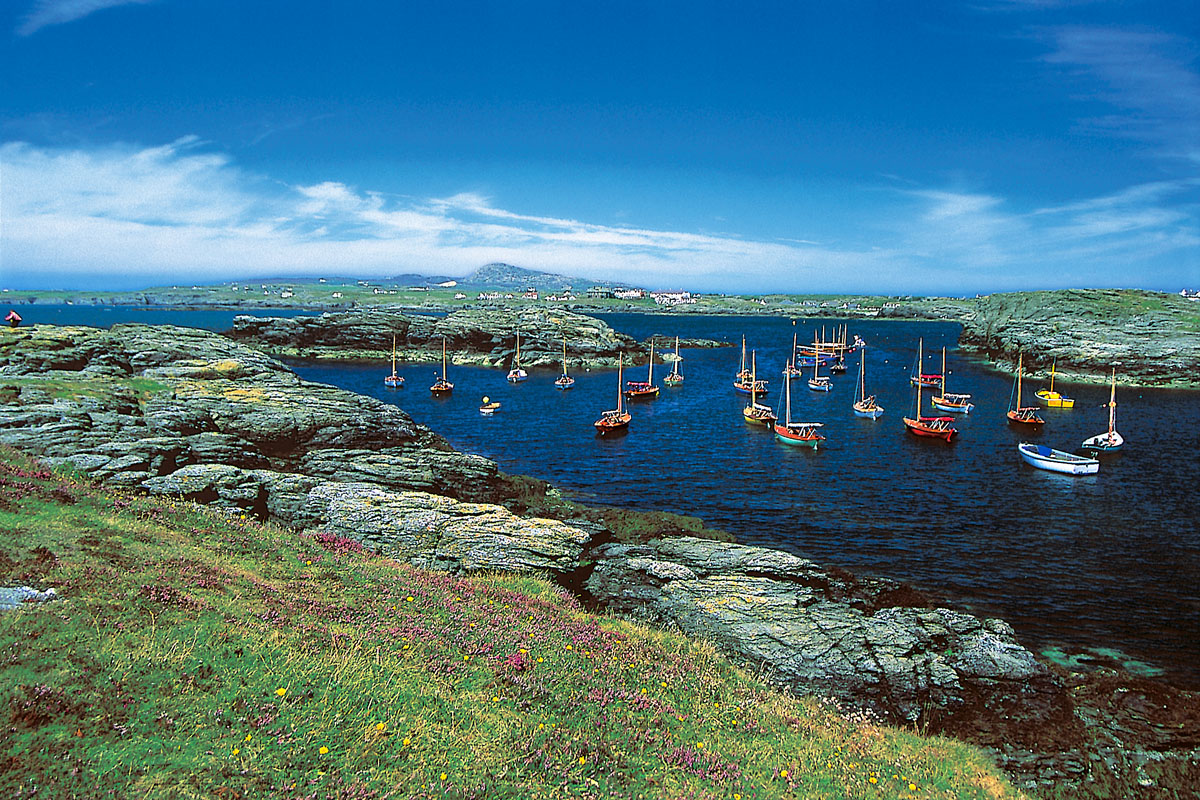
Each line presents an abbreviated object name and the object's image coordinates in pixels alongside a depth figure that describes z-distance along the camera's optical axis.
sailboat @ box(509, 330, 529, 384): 114.15
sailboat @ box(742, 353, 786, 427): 76.75
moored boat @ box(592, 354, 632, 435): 69.17
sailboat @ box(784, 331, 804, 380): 123.50
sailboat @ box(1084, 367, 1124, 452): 63.56
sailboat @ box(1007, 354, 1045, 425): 76.62
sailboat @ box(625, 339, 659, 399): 95.50
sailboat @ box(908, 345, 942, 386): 108.75
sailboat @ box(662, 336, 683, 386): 112.09
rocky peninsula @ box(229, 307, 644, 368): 148.75
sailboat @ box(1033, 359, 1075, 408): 89.94
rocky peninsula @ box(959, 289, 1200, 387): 113.31
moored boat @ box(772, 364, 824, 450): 64.94
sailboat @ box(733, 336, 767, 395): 102.69
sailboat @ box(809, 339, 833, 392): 108.91
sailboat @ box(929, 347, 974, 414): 85.56
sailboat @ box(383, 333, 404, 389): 106.50
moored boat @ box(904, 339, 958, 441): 67.12
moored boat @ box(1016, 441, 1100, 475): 54.12
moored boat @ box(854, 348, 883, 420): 81.69
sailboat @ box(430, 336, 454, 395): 98.31
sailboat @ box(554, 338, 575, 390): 107.19
